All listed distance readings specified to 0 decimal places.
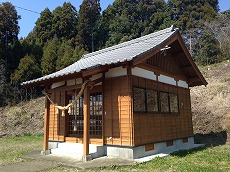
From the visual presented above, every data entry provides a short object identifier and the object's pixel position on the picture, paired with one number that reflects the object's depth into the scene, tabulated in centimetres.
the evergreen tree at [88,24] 3155
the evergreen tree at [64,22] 3022
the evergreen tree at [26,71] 2205
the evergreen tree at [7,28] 2322
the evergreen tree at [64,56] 2438
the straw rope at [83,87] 719
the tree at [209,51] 2680
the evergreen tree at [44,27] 2942
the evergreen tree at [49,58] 2347
